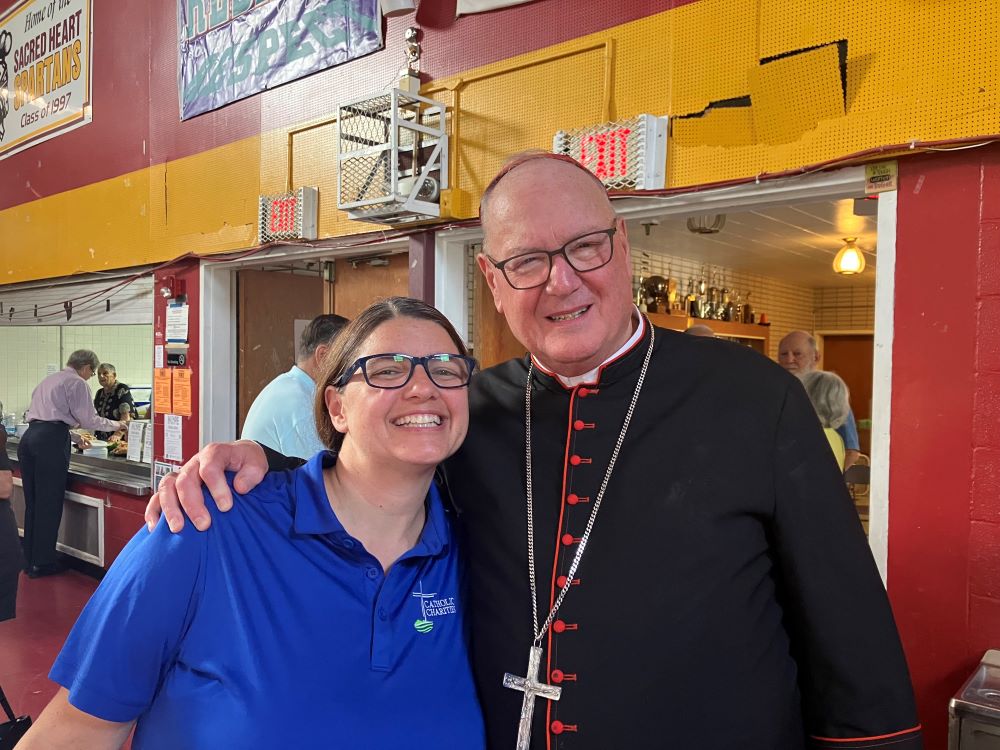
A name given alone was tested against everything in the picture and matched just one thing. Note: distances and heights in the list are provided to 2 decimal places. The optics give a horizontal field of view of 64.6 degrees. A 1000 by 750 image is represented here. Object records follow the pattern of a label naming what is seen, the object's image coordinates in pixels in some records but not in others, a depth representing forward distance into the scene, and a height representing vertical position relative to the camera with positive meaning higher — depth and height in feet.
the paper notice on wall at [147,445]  19.88 -2.39
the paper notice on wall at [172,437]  17.90 -1.96
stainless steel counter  19.03 -3.21
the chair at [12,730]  9.67 -4.80
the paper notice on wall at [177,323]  17.92 +0.64
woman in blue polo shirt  4.31 -1.46
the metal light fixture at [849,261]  19.63 +2.57
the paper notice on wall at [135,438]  20.20 -2.27
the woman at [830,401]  15.11 -0.74
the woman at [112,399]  24.17 -1.51
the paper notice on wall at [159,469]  18.19 -2.76
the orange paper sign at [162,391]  18.30 -0.95
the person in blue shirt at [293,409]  11.75 -0.84
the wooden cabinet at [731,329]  22.63 +1.04
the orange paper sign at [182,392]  17.67 -0.92
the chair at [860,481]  12.34 -2.11
